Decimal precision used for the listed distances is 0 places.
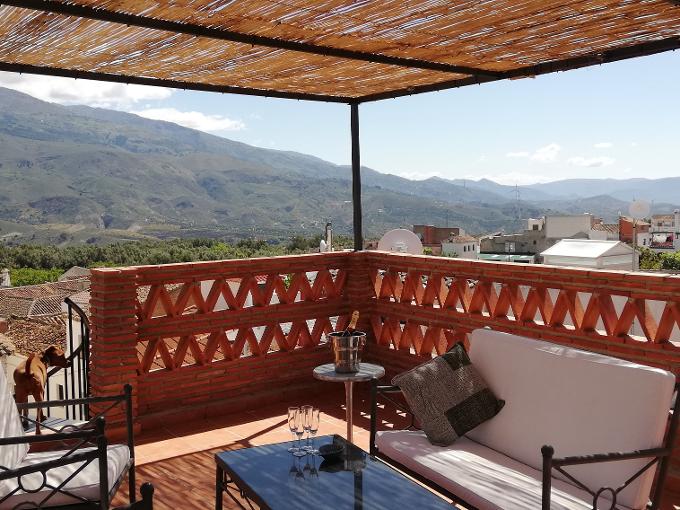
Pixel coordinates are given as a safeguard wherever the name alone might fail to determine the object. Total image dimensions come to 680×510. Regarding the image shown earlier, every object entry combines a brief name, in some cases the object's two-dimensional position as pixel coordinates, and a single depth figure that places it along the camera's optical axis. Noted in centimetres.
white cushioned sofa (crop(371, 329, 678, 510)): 268
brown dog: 401
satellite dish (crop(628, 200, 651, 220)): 650
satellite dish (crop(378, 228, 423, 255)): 714
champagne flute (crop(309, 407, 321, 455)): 304
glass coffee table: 257
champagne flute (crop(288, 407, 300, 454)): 305
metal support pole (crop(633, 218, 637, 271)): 696
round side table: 375
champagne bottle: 389
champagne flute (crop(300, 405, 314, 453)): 303
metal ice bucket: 383
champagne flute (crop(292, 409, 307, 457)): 304
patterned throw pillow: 347
